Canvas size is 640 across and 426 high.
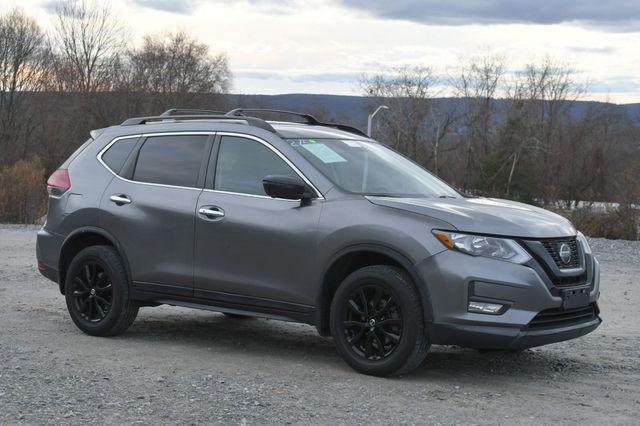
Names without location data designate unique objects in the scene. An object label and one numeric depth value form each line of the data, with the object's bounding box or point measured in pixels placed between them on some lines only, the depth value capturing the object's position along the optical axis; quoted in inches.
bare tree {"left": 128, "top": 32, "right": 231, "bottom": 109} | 3132.4
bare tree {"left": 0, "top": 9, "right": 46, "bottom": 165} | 2674.7
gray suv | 236.4
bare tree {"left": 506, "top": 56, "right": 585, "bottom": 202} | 2637.8
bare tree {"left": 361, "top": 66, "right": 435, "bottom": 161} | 2738.7
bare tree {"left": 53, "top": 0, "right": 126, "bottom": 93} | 3043.8
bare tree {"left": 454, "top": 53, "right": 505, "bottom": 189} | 2768.2
